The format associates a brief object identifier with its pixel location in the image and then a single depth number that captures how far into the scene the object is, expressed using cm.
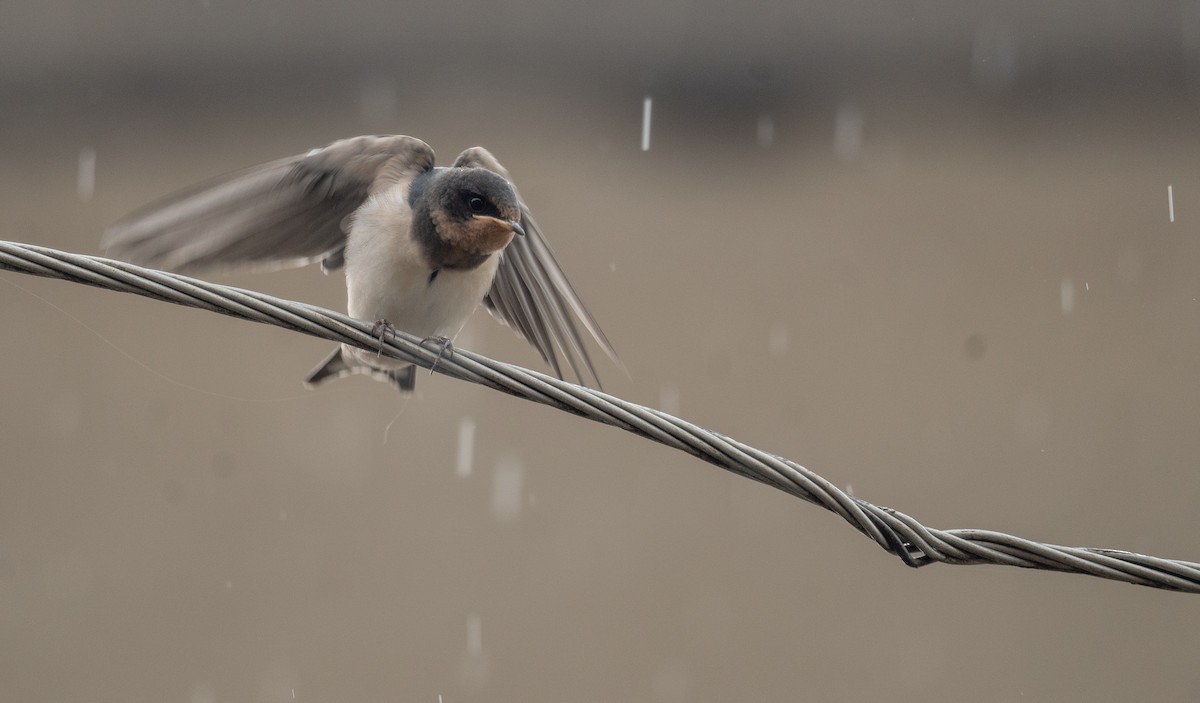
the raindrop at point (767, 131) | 952
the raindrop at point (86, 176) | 975
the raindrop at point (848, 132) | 949
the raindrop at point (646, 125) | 966
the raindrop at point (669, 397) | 887
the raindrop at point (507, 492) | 888
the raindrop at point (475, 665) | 867
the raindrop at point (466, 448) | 904
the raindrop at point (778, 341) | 905
